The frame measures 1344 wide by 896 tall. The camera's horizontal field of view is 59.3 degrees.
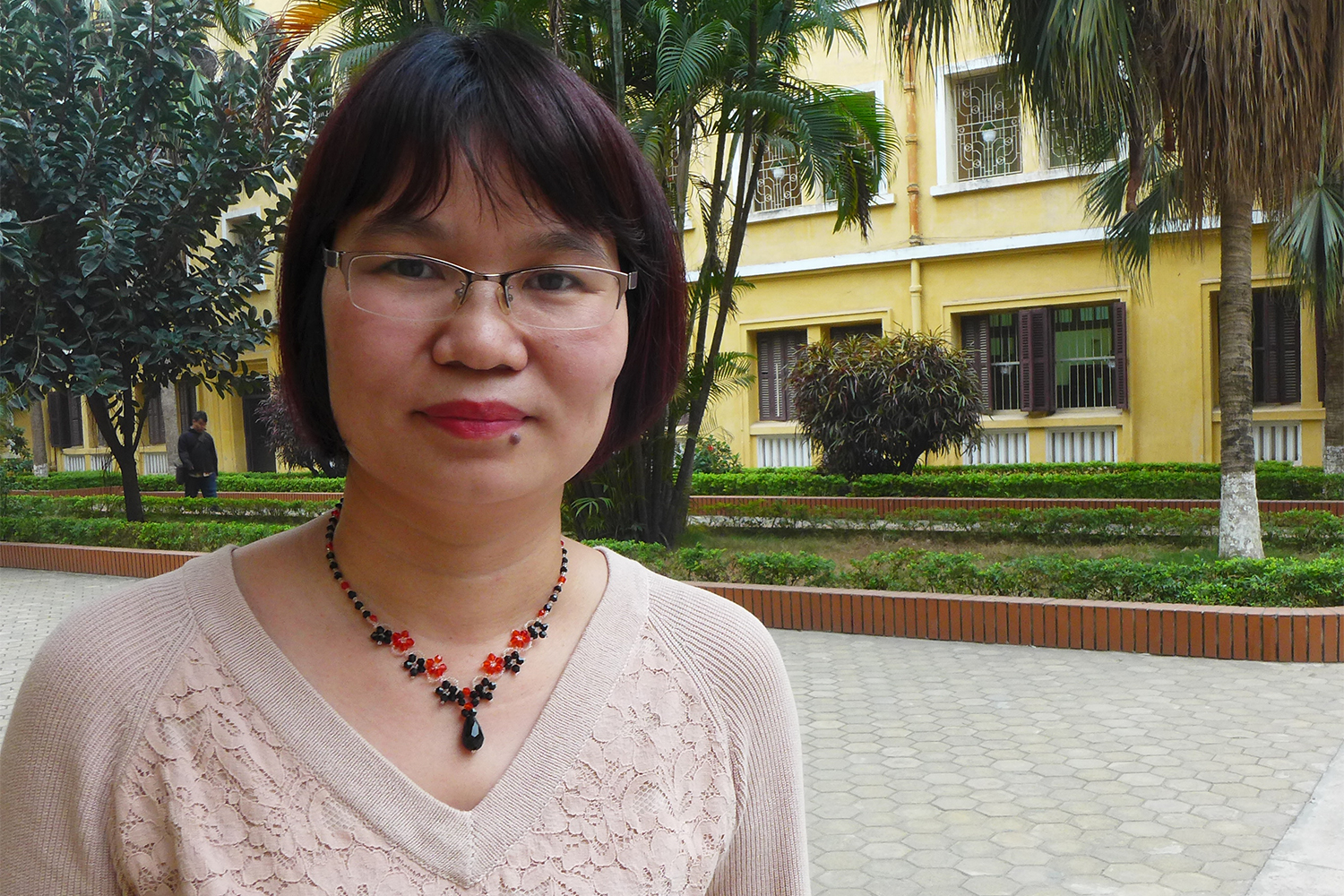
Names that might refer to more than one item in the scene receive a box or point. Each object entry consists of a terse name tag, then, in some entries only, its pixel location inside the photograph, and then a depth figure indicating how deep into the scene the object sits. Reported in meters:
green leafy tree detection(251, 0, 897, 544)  9.18
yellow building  16.50
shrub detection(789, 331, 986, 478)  14.39
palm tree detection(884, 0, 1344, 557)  7.39
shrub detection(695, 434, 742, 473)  17.70
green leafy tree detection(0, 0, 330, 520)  9.75
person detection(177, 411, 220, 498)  16.75
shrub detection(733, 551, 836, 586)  8.21
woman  1.03
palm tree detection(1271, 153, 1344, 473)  12.66
